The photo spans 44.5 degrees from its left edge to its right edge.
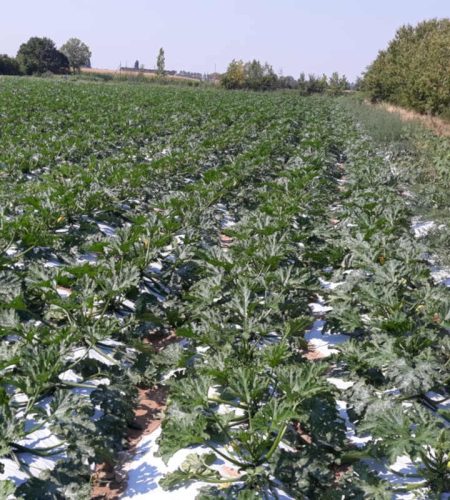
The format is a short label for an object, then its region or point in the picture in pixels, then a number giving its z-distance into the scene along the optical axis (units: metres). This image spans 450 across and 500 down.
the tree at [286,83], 77.00
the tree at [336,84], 73.94
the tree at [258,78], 73.69
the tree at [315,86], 76.56
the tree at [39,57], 74.06
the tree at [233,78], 72.00
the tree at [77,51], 116.65
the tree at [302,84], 75.72
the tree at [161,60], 90.62
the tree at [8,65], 67.31
